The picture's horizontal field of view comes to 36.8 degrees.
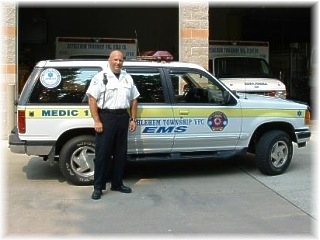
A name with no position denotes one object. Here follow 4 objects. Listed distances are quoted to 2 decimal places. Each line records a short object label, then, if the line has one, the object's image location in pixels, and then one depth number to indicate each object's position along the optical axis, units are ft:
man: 20.35
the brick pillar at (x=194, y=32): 36.52
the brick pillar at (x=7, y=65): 34.30
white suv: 21.93
